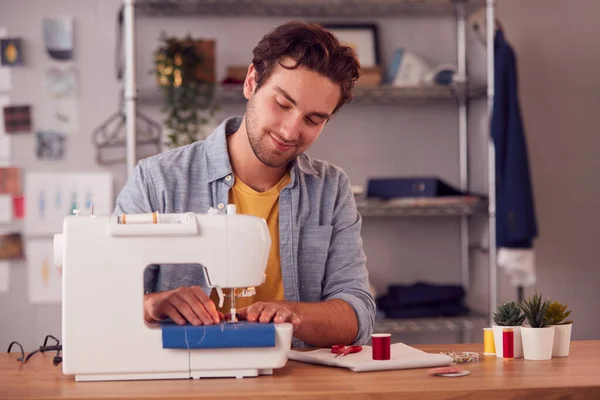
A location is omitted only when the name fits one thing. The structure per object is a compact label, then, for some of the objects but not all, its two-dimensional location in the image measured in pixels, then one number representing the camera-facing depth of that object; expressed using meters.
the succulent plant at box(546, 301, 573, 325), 1.88
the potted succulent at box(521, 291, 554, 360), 1.82
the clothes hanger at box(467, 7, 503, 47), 3.77
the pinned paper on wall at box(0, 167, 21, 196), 3.92
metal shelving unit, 3.53
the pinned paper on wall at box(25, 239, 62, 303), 3.91
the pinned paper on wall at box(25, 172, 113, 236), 3.92
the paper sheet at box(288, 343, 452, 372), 1.68
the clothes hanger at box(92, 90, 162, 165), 3.94
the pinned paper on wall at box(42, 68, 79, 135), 3.94
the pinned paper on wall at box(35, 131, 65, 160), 3.94
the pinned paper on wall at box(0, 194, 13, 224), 3.92
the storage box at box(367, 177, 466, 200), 3.69
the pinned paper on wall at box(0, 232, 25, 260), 3.90
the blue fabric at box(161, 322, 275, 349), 1.63
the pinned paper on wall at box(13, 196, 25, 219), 3.92
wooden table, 1.47
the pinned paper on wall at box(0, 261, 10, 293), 3.90
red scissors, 1.81
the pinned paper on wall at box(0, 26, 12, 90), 3.93
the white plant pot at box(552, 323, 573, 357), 1.86
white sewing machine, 1.63
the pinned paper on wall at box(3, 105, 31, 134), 3.92
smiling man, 2.07
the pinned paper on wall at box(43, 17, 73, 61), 3.93
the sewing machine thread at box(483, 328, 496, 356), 1.91
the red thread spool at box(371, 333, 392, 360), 1.74
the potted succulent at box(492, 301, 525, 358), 1.86
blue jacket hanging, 3.61
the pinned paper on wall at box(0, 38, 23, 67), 3.91
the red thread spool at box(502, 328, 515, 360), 1.84
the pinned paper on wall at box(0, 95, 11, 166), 3.92
